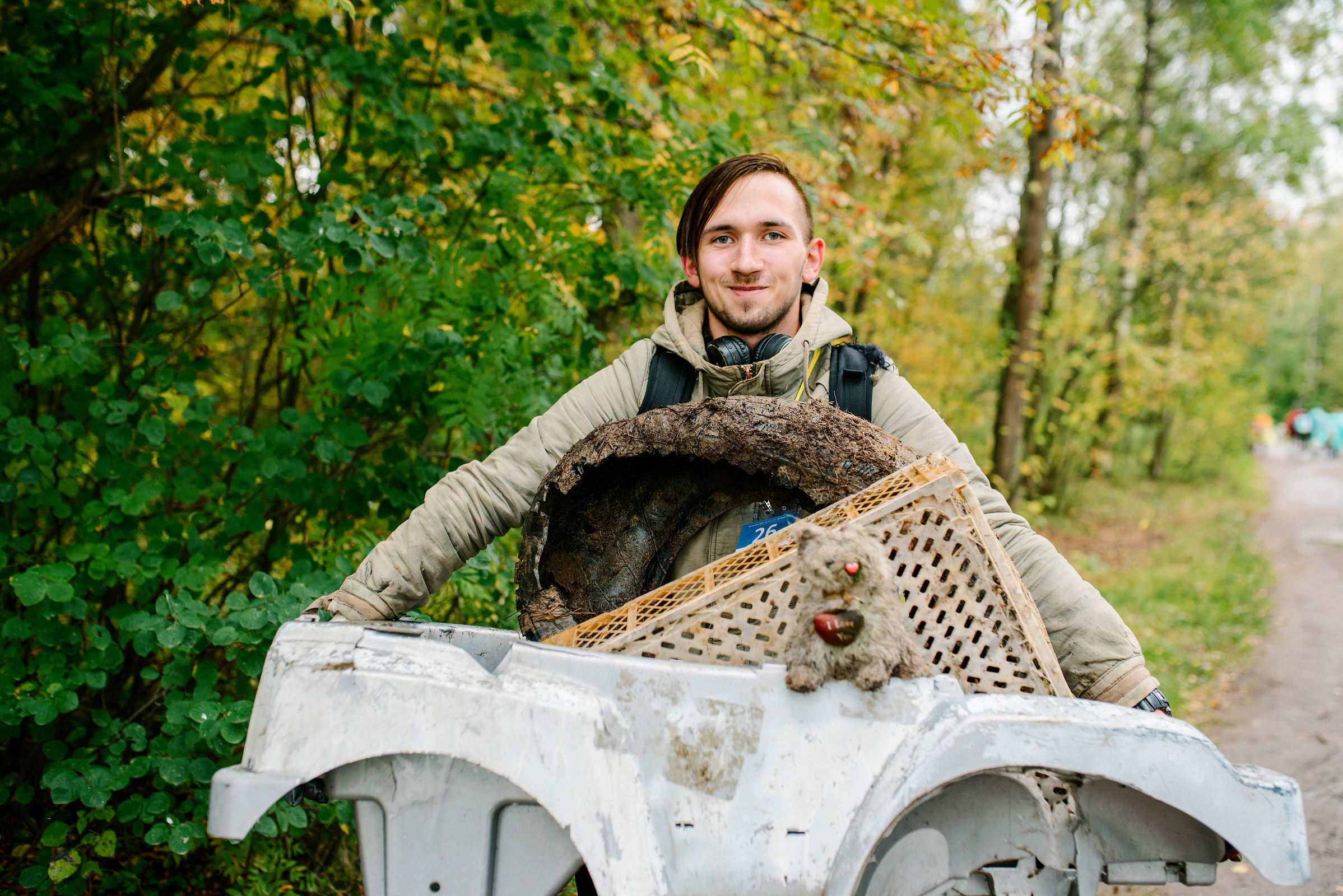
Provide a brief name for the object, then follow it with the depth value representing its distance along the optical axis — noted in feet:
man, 5.10
